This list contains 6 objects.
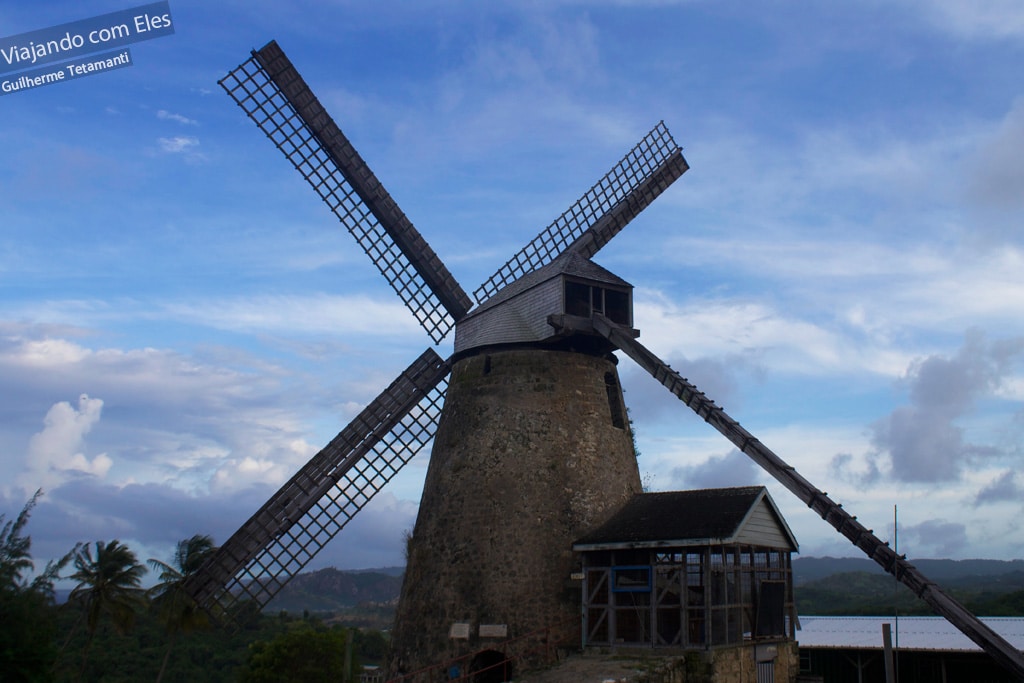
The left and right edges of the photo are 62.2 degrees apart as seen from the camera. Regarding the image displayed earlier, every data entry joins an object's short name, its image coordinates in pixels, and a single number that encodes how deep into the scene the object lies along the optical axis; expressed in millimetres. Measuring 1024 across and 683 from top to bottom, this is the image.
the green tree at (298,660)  35156
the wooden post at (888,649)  18312
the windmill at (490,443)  19469
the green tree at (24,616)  15891
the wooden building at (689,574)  17656
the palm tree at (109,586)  29078
